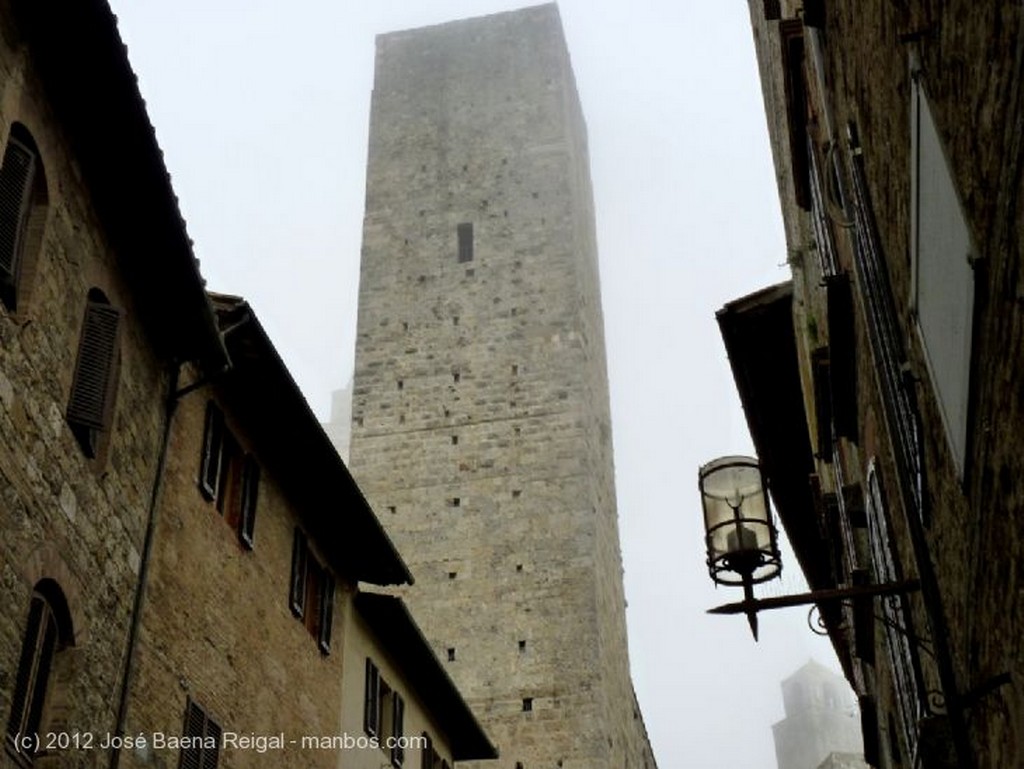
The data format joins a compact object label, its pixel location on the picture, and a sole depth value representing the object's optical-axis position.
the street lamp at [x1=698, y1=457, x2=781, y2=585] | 5.85
